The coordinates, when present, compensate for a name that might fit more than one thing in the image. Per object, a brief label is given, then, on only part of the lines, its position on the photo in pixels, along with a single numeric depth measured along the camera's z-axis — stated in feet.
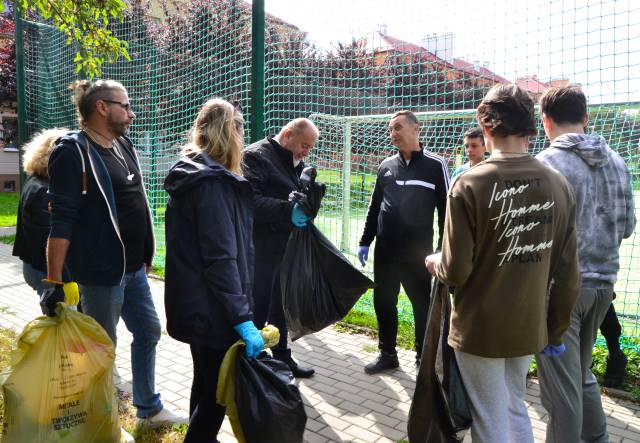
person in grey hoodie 8.00
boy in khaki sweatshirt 6.69
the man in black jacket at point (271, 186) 11.91
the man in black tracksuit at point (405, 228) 12.87
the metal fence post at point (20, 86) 31.32
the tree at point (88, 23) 12.59
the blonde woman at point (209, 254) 7.22
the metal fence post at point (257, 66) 16.42
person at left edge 11.73
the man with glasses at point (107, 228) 8.54
